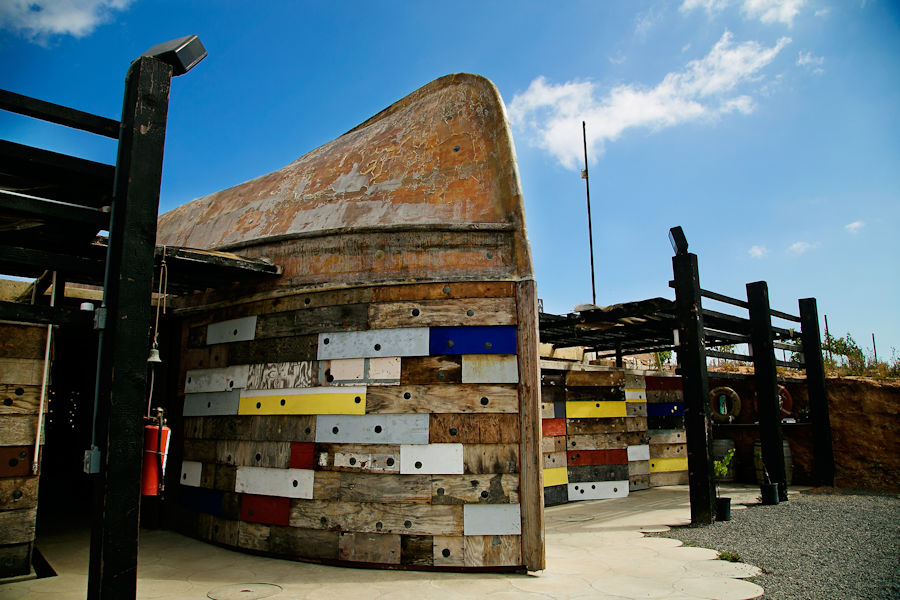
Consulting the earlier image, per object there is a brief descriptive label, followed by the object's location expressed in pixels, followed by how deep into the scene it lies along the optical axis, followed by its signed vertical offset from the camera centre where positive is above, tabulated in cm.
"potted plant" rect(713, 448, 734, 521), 798 -158
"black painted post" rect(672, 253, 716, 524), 799 +20
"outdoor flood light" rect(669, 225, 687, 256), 872 +247
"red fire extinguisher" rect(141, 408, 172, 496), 432 -41
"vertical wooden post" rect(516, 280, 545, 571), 532 -31
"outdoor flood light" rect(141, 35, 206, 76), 420 +266
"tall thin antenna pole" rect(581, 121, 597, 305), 1435 +556
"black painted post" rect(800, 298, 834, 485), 1164 +7
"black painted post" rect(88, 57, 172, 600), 365 +50
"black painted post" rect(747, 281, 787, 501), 1033 +41
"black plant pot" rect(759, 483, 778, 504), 931 -157
